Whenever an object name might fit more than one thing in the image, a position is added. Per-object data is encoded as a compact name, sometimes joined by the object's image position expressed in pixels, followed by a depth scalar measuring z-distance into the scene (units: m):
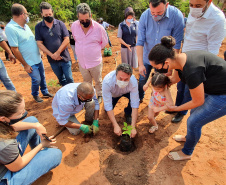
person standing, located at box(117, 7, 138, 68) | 4.49
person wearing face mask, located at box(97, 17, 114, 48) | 8.69
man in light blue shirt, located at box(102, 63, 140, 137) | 2.55
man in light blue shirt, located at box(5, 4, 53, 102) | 3.15
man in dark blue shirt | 3.29
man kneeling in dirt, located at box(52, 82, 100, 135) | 2.45
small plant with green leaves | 2.48
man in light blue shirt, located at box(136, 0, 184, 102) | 2.42
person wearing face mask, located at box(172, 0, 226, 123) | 2.08
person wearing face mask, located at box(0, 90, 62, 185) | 1.59
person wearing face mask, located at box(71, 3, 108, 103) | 3.06
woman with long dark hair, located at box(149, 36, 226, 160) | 1.57
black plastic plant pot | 2.72
